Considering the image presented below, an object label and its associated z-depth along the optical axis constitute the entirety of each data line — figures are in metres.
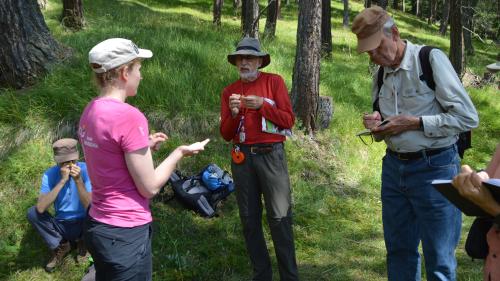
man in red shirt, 3.90
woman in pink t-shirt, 2.52
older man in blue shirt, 2.95
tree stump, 7.23
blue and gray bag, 5.20
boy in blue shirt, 4.21
